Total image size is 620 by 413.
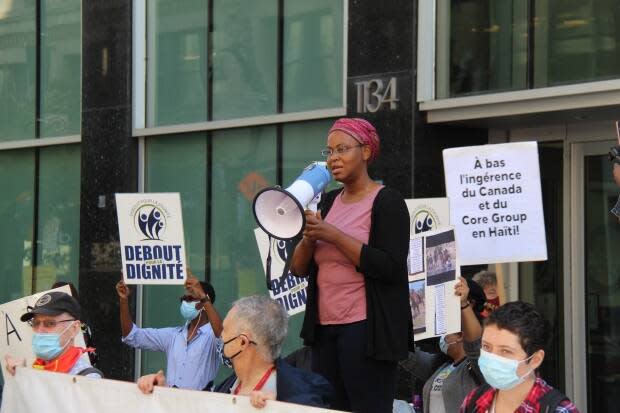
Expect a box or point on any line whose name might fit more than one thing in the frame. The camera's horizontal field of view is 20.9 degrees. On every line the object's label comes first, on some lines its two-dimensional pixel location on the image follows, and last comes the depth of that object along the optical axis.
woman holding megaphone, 7.55
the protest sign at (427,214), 10.08
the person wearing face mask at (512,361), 6.36
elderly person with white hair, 7.19
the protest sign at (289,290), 10.84
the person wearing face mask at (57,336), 8.62
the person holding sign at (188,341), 11.83
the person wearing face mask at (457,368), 8.78
